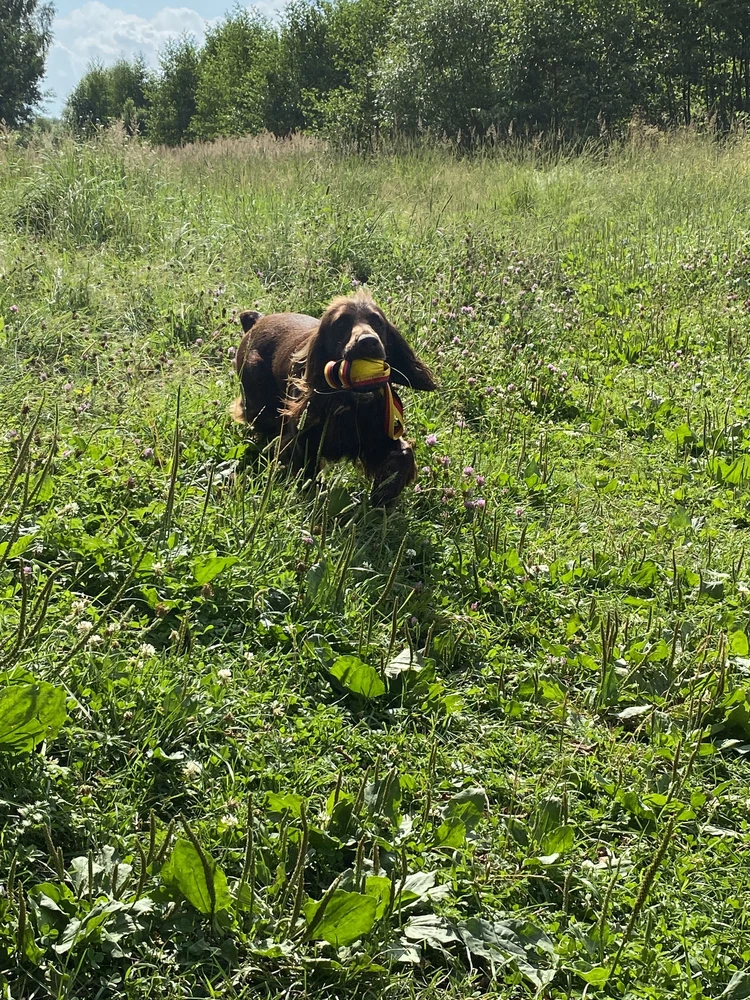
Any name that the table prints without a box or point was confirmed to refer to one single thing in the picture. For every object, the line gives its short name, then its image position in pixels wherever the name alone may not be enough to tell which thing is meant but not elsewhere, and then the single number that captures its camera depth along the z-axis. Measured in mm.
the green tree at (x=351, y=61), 23938
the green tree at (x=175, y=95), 41438
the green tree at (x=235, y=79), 32156
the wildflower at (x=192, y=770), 2070
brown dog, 3480
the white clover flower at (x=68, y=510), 2824
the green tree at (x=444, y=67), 17672
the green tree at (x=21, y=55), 35875
